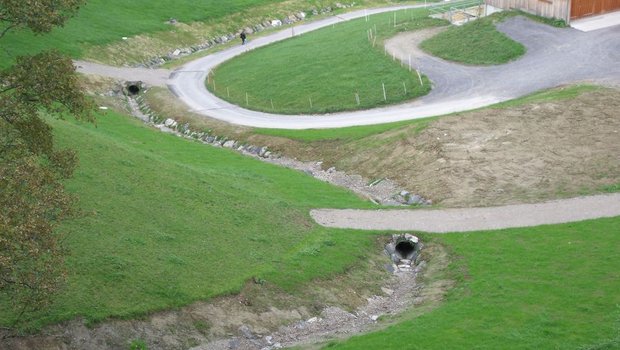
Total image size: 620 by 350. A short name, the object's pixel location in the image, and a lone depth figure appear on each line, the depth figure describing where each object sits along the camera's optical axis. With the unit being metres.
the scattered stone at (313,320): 35.66
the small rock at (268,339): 33.92
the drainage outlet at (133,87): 84.00
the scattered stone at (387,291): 39.22
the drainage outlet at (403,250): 42.53
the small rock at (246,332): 34.01
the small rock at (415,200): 49.50
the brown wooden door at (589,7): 74.88
